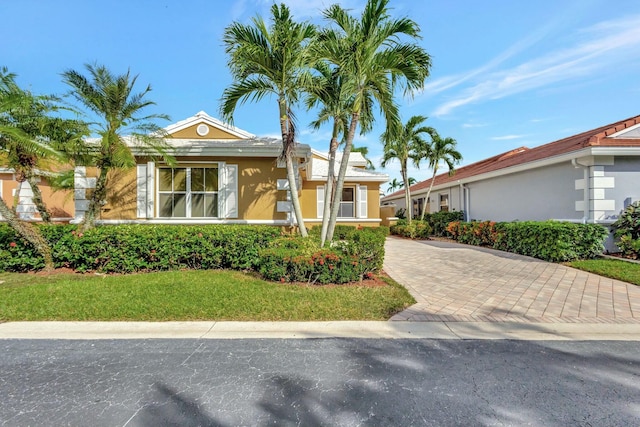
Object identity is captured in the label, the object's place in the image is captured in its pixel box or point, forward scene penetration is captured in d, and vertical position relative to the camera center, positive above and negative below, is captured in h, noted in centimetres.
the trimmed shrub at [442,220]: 1827 -35
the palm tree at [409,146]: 1817 +420
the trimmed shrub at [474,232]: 1309 -86
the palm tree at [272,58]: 704 +369
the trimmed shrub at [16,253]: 759 -102
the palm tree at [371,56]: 696 +374
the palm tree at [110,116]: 771 +260
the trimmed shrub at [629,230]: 888 -46
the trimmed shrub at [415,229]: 1769 -93
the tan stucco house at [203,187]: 938 +84
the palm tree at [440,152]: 1859 +390
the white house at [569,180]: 954 +132
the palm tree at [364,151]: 2825 +610
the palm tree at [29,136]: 692 +199
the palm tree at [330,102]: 802 +308
